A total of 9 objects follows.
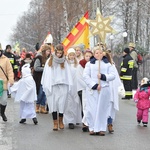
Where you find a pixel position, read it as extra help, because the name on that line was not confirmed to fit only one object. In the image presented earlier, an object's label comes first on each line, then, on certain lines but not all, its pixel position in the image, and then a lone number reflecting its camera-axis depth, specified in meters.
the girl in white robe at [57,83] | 11.61
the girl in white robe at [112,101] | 11.46
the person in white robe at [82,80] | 11.72
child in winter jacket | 12.57
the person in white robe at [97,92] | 10.98
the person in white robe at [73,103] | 12.09
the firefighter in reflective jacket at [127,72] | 18.67
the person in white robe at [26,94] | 12.78
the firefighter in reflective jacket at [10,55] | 19.55
